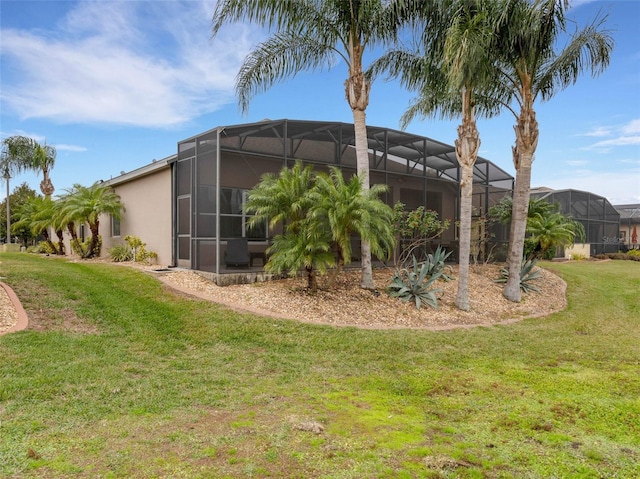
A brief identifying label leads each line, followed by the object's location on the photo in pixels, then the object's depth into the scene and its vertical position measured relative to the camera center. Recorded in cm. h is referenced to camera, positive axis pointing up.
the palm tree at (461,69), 927 +450
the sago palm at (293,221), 912 +39
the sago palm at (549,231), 1455 +31
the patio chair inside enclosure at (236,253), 1071 -42
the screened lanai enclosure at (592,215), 2339 +158
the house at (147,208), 1280 +100
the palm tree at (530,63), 988 +494
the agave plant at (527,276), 1253 -118
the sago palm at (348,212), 886 +57
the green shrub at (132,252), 1356 -55
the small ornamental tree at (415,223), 1204 +49
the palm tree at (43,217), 1786 +87
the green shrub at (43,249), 2077 -72
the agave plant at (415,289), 1011 -129
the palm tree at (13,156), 2378 +485
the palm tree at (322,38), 962 +519
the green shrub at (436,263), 1152 -72
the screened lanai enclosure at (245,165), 1062 +224
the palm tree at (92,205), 1489 +117
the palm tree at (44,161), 2355 +445
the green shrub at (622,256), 2472 -102
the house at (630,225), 3232 +121
